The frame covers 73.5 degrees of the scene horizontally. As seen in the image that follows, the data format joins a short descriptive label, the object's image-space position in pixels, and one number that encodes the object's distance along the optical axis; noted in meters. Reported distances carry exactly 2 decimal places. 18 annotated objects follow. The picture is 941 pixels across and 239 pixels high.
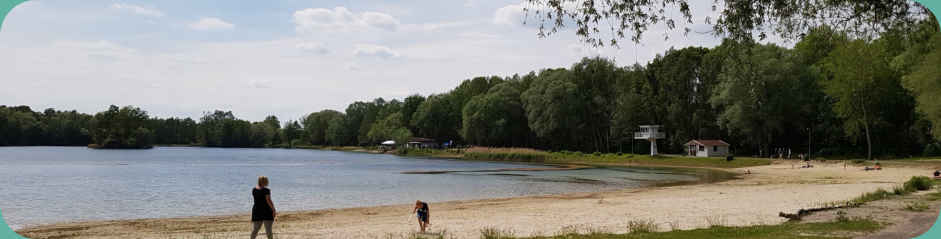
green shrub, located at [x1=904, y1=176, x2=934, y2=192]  22.08
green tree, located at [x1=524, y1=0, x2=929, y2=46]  12.06
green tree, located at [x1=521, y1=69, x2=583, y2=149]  90.06
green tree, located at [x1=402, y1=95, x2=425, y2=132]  148.38
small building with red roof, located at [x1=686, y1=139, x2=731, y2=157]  70.06
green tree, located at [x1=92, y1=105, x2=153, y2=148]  155.25
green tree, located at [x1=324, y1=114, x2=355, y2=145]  184.00
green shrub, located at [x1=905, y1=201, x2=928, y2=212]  15.49
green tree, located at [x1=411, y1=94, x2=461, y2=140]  132.25
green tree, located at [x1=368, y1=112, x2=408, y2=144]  150.62
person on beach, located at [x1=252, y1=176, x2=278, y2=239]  12.45
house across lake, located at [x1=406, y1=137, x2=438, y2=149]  135.88
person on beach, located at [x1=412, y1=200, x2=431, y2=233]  16.64
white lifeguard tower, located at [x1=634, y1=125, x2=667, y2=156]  78.12
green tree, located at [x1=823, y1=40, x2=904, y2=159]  60.22
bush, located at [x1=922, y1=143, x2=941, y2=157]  58.22
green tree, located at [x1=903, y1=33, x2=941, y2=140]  39.00
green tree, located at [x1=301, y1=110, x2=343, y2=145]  198.88
